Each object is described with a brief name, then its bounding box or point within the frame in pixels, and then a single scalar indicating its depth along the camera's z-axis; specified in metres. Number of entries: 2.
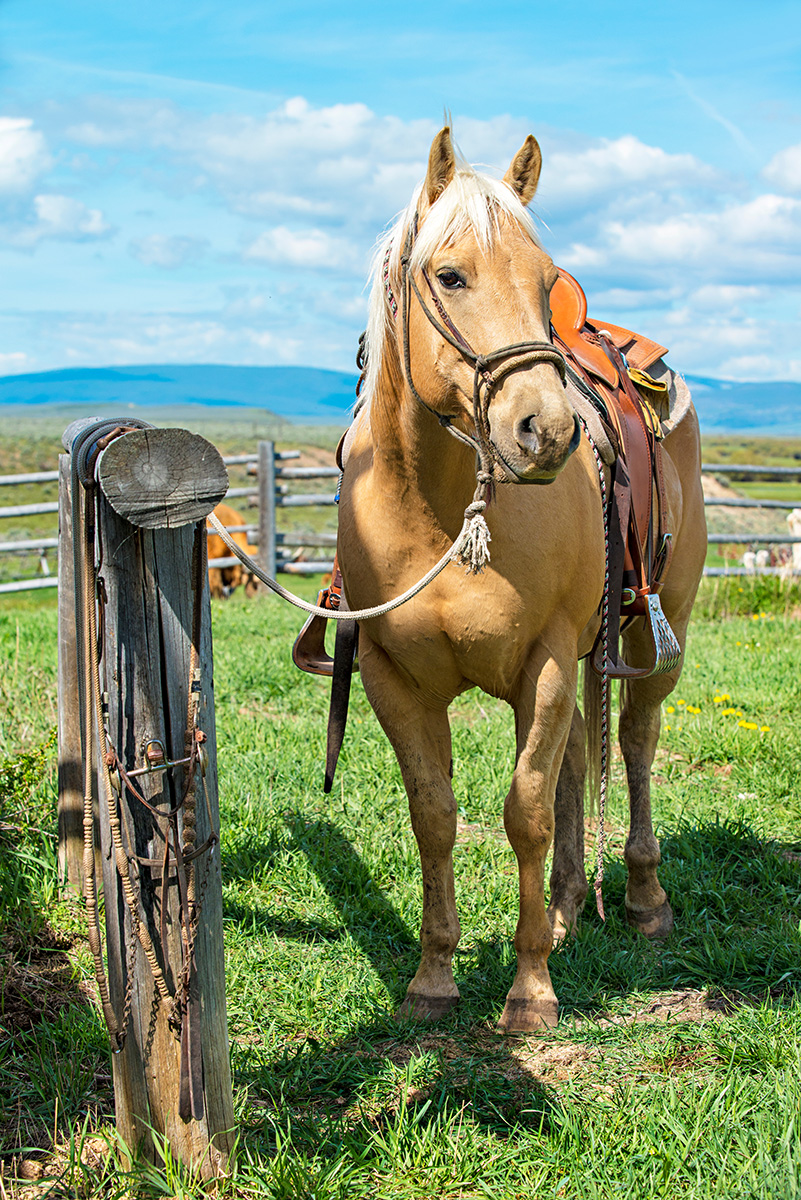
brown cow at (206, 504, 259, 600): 13.98
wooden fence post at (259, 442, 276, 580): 12.35
